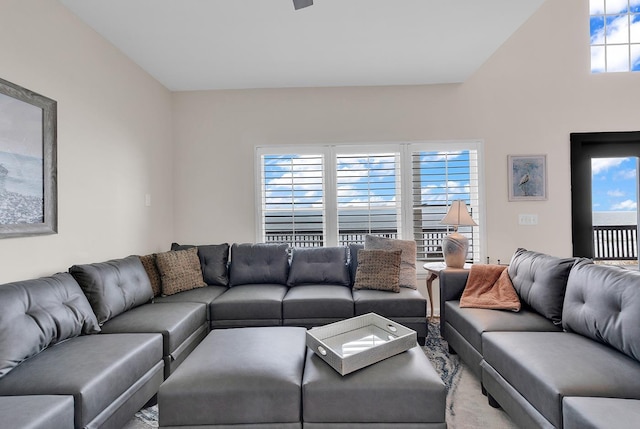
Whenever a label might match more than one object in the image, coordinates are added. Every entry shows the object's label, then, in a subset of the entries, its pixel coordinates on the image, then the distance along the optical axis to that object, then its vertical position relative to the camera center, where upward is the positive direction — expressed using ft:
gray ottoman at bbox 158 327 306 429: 4.58 -2.69
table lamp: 10.39 -0.84
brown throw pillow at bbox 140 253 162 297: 9.36 -1.67
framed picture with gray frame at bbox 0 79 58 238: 6.07 +1.23
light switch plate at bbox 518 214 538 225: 11.98 -0.20
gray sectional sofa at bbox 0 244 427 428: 4.55 -2.36
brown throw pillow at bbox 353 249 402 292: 9.65 -1.77
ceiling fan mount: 5.63 +3.96
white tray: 5.00 -2.39
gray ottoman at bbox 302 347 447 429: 4.63 -2.85
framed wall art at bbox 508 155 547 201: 11.93 +1.42
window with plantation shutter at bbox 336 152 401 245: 12.35 +0.90
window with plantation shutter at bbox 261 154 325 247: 12.53 +0.80
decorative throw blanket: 7.59 -1.99
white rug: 5.80 -3.93
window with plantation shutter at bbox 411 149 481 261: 12.16 +0.89
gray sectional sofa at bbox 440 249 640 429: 4.15 -2.36
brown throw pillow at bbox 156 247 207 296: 9.53 -1.68
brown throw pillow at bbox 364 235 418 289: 10.19 -1.17
